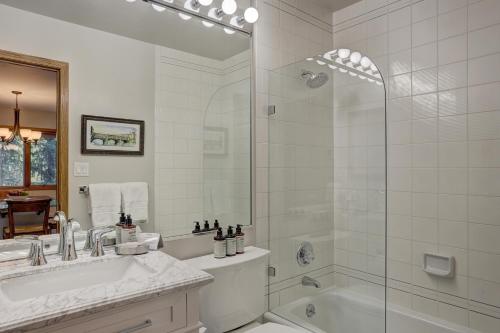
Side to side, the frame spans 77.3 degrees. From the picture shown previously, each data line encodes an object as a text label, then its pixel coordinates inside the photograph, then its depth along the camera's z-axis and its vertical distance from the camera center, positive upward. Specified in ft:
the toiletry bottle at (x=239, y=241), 5.68 -1.31
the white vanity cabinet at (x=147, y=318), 2.84 -1.47
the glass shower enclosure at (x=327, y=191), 5.86 -0.45
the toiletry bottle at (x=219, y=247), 5.44 -1.35
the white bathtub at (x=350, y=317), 5.65 -2.90
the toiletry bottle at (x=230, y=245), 5.55 -1.35
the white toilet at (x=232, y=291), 4.91 -2.01
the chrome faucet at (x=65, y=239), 4.10 -0.92
